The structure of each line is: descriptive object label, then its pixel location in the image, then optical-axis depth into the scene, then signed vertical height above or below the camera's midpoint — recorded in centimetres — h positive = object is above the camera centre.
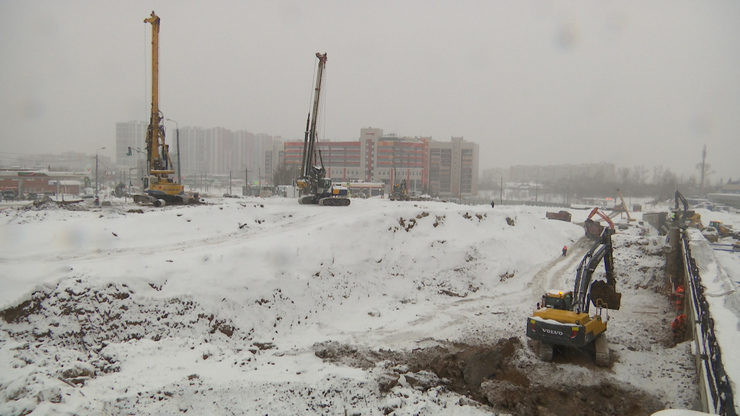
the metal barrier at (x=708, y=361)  786 -381
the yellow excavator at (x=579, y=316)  1257 -400
